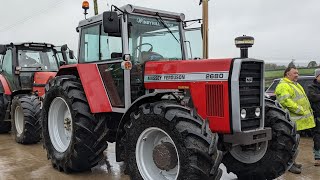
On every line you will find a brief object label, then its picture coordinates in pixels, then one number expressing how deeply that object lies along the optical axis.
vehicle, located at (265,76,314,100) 7.64
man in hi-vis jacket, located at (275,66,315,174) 4.64
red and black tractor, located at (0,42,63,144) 6.52
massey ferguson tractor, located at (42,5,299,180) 3.23
